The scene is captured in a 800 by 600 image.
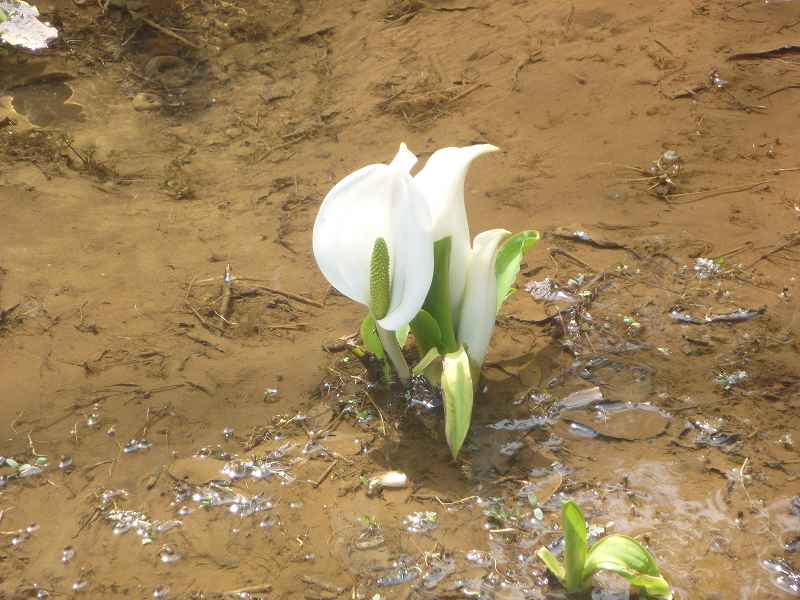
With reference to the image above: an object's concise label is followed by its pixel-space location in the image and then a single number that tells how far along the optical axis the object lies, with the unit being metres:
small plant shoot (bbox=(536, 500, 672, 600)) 3.89
